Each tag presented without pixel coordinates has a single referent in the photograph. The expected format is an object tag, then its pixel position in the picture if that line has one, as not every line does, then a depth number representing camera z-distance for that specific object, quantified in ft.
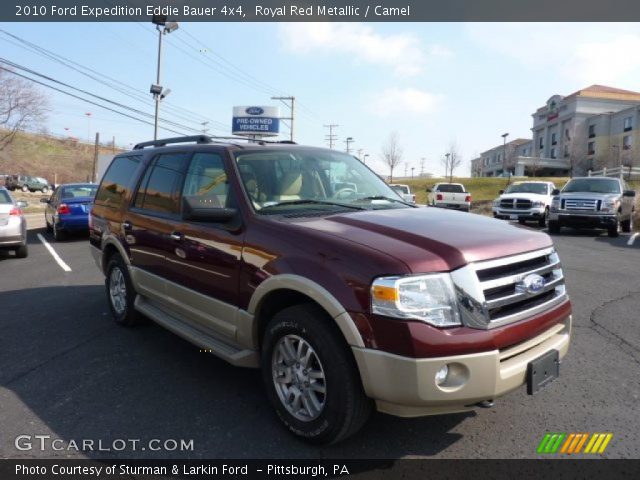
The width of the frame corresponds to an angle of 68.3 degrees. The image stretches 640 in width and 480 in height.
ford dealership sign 159.12
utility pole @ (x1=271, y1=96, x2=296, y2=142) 173.68
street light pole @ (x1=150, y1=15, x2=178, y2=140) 76.79
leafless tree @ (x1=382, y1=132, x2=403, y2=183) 241.55
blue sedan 41.32
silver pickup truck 44.55
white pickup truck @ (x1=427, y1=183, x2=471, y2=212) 79.97
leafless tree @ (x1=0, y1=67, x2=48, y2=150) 137.46
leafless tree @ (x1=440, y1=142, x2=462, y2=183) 239.28
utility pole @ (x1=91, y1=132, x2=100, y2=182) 160.40
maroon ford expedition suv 8.02
